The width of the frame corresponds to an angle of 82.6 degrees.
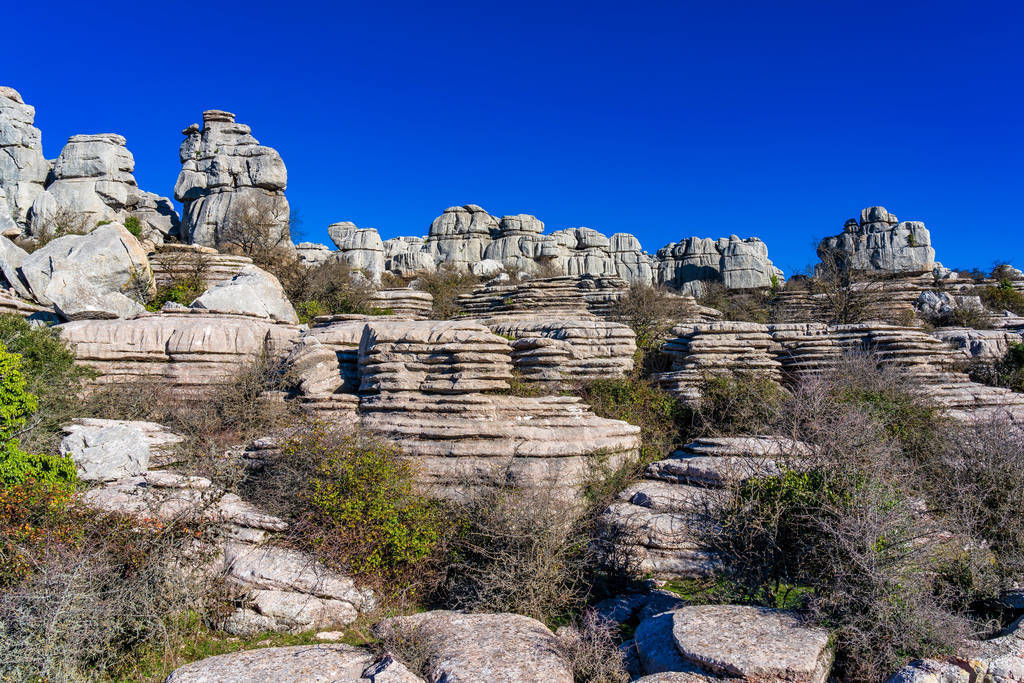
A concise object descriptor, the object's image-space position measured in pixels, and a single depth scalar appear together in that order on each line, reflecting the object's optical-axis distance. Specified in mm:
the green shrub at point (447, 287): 20434
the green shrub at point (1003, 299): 22591
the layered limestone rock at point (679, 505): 6406
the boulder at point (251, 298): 12055
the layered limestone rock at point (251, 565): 5844
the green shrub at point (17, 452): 5998
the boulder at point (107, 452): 7094
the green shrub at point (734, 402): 10500
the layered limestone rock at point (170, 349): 10148
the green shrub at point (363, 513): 6445
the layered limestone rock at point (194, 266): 15164
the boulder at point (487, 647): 4668
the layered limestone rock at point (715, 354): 11820
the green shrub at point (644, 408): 10453
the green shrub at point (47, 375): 7785
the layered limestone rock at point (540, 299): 19781
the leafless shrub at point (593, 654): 4754
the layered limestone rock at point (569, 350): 10609
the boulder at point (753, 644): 4078
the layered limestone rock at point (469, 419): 8062
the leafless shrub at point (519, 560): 6141
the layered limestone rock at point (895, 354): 11312
